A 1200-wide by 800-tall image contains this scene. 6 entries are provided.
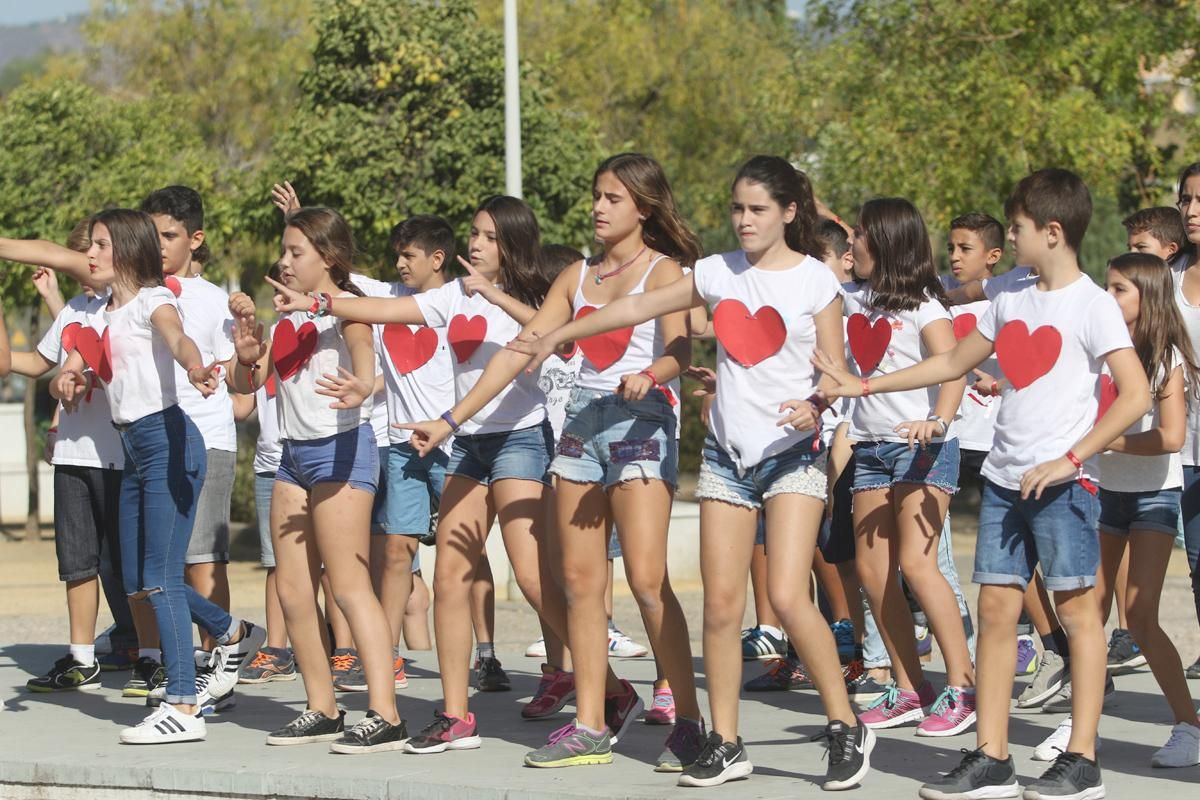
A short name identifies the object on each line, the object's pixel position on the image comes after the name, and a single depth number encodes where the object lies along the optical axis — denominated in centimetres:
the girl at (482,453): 1262
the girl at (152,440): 1332
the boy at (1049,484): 1051
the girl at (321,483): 1263
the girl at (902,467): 1292
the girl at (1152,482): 1167
